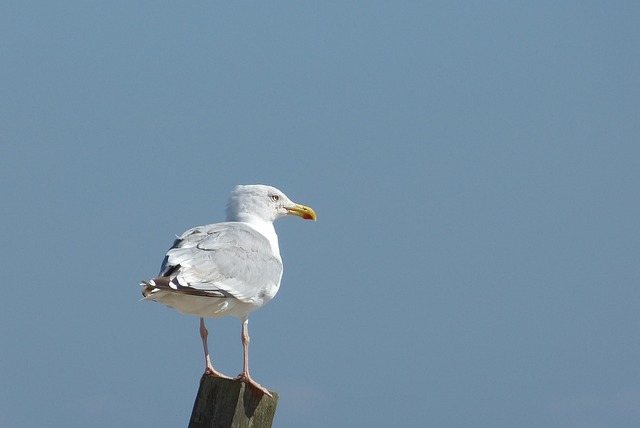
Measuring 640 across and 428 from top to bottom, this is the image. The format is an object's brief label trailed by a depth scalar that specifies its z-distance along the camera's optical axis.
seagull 12.20
